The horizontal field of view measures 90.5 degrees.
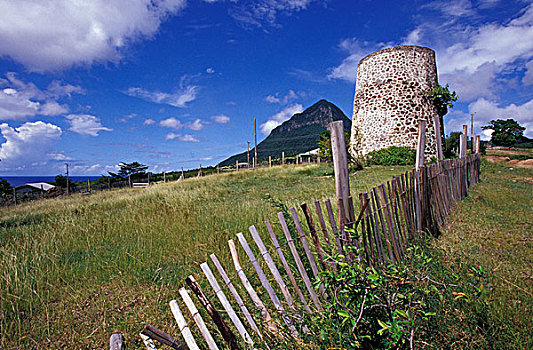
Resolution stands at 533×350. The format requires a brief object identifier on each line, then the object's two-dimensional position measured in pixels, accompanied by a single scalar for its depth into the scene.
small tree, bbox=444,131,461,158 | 19.90
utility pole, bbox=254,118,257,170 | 43.94
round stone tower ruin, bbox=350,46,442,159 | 17.05
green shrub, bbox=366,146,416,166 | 16.52
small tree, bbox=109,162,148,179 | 38.30
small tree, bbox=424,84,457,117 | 17.31
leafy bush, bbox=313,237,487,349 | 1.58
